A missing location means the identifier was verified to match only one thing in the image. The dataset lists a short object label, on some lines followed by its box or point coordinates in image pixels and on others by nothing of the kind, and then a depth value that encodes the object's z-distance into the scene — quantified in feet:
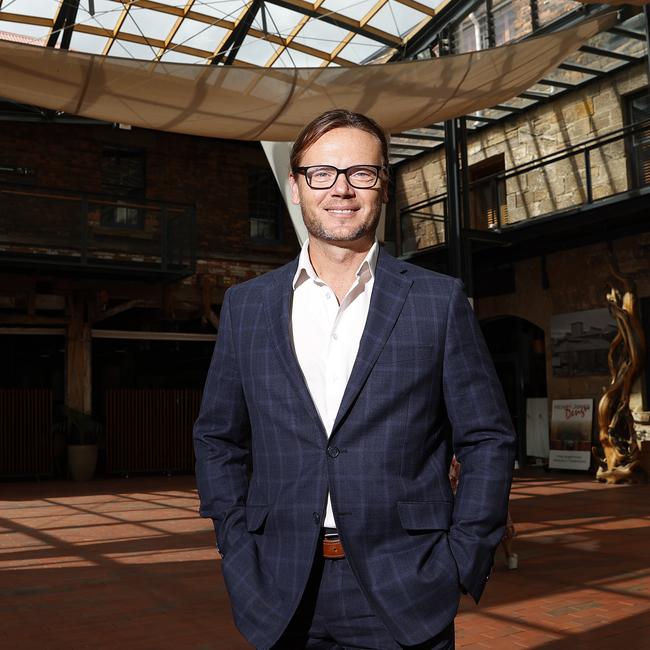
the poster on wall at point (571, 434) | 44.50
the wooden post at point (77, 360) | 46.32
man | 5.23
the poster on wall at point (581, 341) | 44.37
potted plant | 45.47
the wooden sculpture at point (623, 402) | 40.09
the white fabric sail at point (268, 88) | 23.06
